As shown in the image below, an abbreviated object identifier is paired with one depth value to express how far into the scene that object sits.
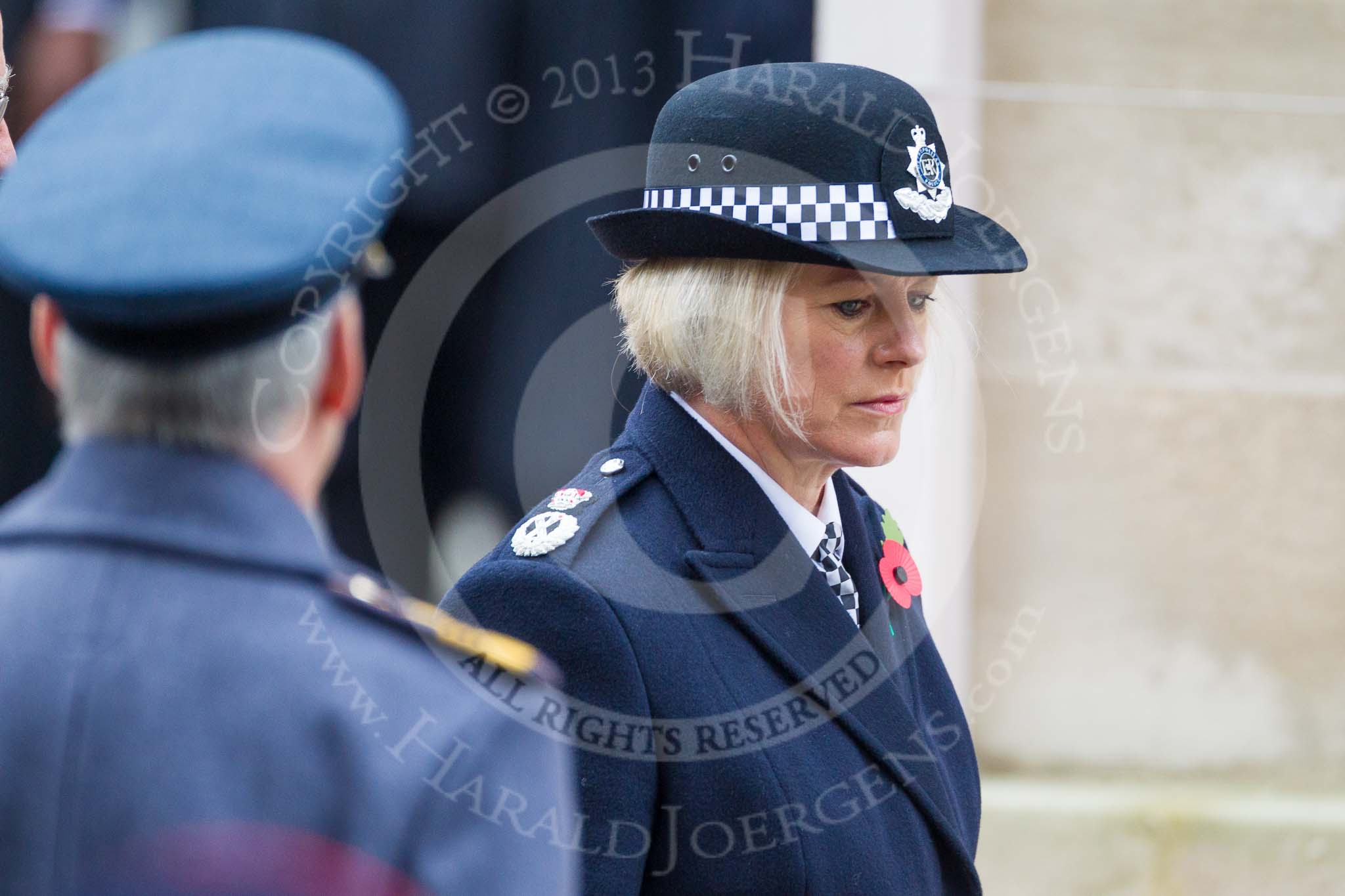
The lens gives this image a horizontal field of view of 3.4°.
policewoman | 14.16
